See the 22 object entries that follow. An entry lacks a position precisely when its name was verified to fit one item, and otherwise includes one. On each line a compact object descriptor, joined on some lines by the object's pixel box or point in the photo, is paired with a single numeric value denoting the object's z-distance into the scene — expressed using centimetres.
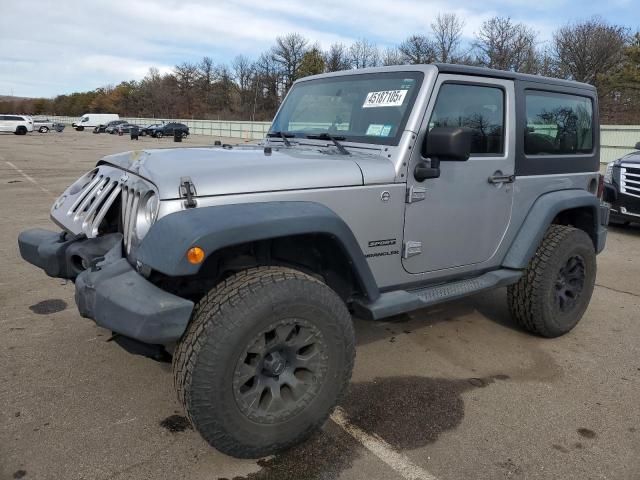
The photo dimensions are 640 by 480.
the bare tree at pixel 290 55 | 7671
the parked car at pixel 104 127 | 5944
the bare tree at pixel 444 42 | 5597
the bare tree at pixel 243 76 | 8369
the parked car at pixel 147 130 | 5038
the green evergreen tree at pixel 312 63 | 6912
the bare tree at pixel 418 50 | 5519
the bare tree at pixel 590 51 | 4291
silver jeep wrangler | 238
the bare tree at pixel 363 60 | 6668
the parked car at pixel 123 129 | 5559
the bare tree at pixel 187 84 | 9194
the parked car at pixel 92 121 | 6394
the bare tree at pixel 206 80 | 8994
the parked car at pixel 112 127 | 5731
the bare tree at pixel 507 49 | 4891
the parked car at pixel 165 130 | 4953
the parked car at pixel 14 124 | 4425
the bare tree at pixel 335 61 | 6750
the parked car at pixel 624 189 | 861
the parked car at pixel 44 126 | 5059
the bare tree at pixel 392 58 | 5930
